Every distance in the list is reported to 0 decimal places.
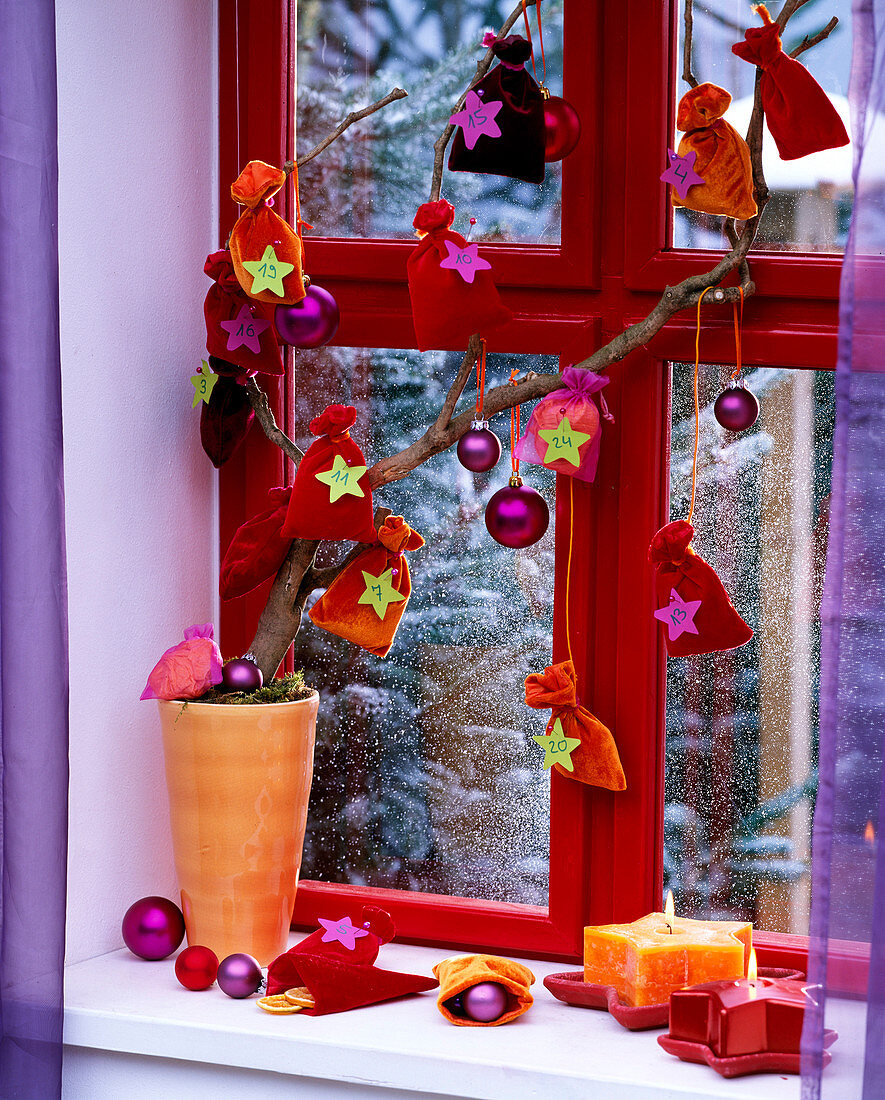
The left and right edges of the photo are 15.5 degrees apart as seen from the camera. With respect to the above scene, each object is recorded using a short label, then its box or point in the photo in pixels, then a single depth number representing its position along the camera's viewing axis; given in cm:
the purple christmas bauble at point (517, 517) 302
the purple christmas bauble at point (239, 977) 298
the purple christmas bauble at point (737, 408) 299
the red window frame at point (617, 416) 307
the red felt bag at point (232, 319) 308
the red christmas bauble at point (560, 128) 301
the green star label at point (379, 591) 305
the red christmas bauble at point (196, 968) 300
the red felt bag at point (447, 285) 296
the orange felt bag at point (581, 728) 304
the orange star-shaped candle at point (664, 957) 293
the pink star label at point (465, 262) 296
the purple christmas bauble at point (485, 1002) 293
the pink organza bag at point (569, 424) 301
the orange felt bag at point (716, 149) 293
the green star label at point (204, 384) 313
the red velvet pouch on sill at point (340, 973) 297
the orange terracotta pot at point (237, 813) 301
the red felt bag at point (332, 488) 298
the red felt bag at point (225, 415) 313
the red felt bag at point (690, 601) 297
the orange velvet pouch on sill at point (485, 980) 294
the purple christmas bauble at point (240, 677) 304
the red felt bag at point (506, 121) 296
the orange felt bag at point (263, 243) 300
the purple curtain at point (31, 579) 286
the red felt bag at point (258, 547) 307
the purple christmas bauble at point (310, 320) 302
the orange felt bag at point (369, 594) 305
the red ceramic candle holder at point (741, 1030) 284
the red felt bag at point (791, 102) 290
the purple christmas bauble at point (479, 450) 303
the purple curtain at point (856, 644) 268
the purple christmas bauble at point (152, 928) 305
